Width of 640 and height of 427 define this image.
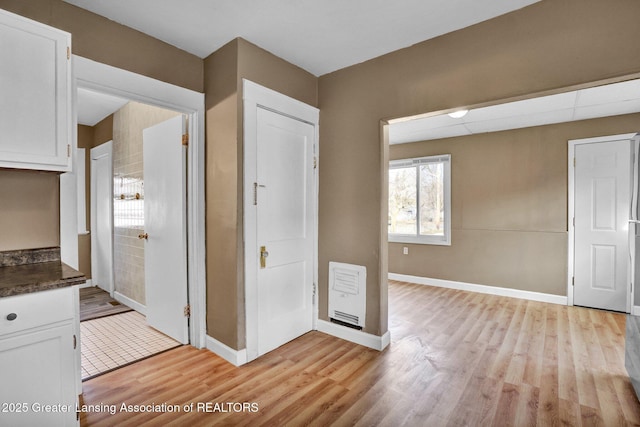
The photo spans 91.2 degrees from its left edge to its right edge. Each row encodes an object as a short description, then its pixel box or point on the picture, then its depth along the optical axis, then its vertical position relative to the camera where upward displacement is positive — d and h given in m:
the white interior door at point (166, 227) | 2.73 -0.16
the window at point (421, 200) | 5.00 +0.16
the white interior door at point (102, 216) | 4.23 -0.08
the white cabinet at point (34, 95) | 1.58 +0.61
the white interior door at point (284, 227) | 2.63 -0.15
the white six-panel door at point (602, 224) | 3.72 -0.17
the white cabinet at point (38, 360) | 1.28 -0.65
